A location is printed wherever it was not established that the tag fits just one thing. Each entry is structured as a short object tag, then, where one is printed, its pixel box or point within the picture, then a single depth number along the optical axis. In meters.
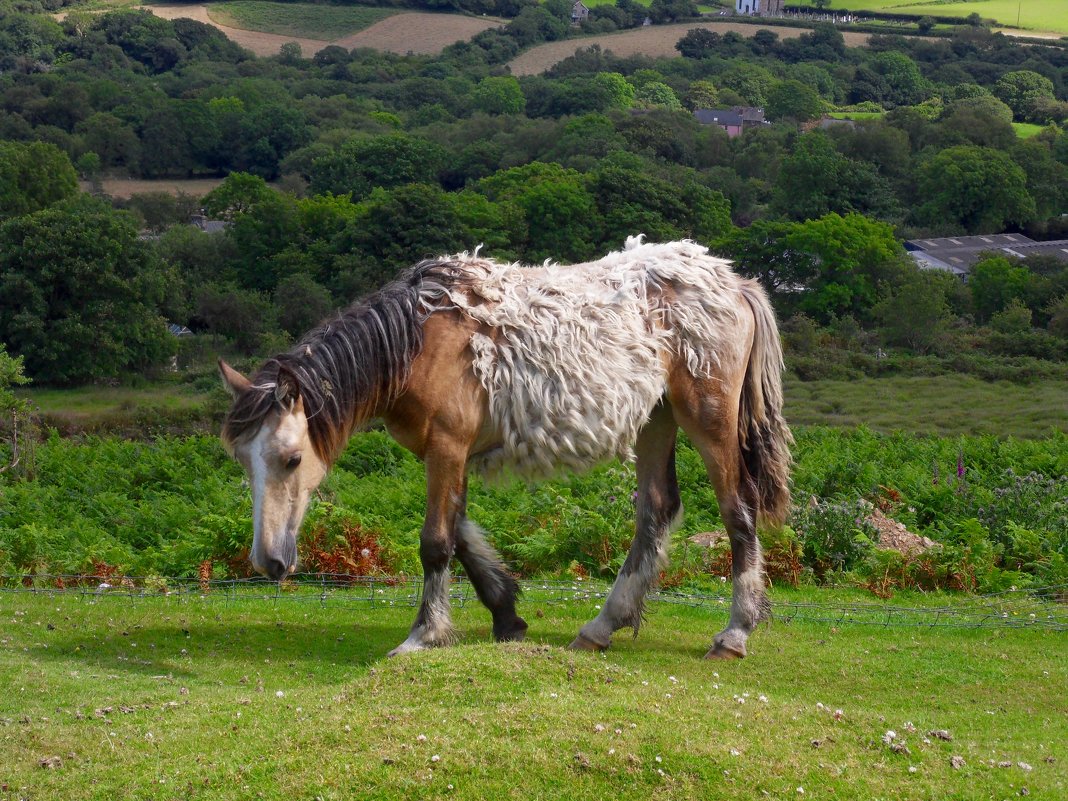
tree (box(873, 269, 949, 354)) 67.69
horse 9.27
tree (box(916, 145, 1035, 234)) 105.00
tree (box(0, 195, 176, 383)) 58.88
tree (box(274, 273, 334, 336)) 69.62
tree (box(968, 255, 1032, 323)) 76.75
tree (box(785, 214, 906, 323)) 75.62
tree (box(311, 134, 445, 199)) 108.38
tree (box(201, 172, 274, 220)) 93.81
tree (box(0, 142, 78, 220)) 81.38
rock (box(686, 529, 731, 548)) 14.08
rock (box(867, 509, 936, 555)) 14.31
